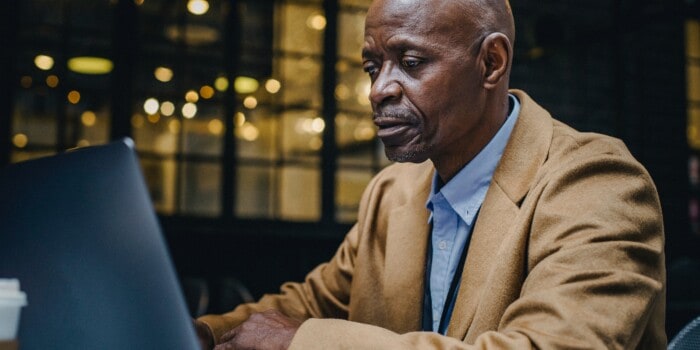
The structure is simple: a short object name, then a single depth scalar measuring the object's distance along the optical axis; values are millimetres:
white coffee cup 809
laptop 809
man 1083
